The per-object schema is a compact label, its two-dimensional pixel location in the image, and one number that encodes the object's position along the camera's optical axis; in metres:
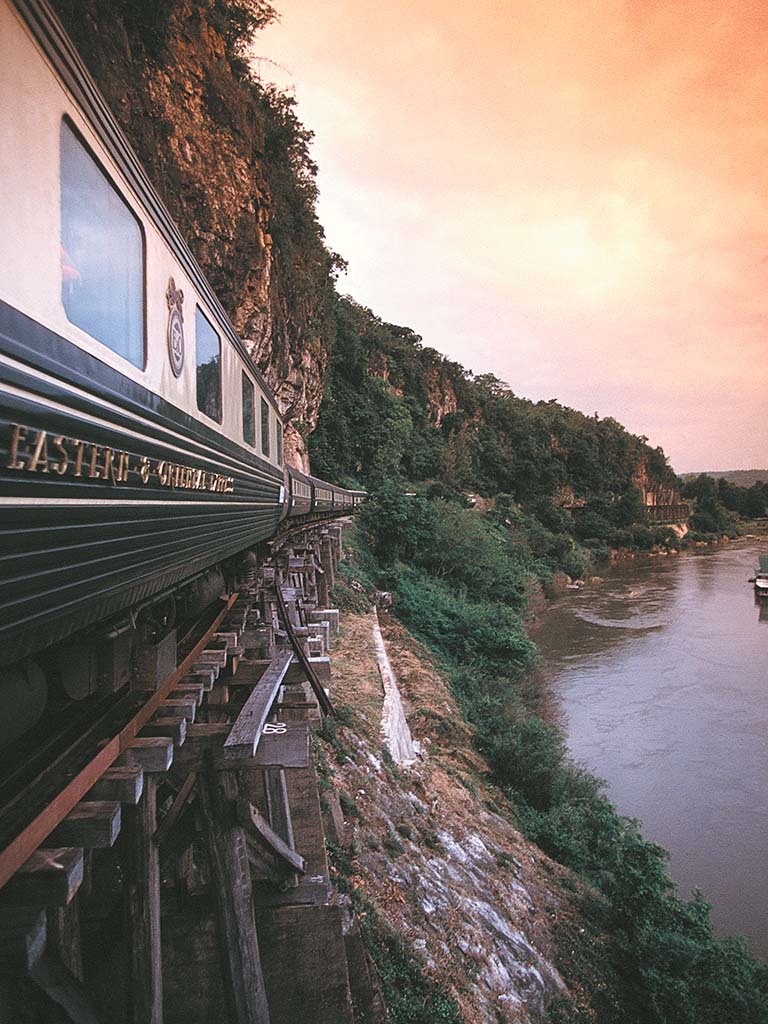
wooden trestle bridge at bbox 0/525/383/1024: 1.98
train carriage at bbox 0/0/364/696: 1.38
